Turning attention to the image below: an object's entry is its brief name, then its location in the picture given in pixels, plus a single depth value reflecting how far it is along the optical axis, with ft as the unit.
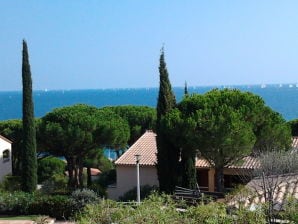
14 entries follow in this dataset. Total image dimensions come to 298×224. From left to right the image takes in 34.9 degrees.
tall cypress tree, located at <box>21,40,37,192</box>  79.00
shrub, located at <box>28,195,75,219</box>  62.90
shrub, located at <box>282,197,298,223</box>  23.66
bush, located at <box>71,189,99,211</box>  61.85
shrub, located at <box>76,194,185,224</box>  24.13
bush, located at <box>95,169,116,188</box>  105.20
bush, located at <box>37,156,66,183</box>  113.16
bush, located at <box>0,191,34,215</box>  65.26
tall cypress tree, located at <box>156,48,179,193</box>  72.64
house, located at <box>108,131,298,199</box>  83.13
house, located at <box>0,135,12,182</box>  102.12
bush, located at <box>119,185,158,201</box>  78.84
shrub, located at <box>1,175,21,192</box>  86.48
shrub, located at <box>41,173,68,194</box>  80.01
